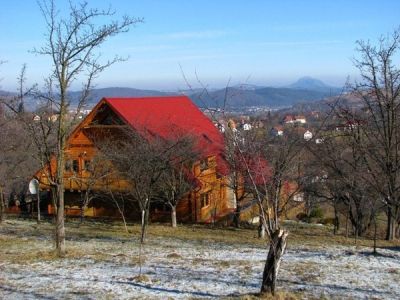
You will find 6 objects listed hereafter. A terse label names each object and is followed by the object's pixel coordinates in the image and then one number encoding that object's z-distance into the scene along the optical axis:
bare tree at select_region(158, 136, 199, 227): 23.81
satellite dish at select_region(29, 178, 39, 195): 27.41
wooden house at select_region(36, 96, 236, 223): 26.95
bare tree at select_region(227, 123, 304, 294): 8.95
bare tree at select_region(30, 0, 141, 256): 12.29
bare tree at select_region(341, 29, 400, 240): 21.69
